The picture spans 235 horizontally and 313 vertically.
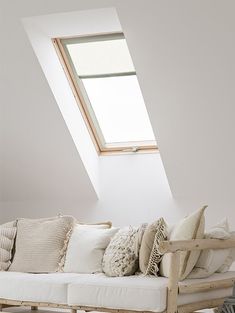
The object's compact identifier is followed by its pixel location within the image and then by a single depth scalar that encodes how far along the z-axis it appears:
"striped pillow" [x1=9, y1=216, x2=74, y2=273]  5.47
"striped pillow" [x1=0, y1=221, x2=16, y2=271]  5.58
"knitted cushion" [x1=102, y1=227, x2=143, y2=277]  4.86
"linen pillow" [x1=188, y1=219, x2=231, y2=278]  4.66
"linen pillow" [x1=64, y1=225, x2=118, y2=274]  5.26
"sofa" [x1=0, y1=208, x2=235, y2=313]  4.34
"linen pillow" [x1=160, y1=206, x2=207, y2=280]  4.55
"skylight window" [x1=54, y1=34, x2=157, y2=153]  6.24
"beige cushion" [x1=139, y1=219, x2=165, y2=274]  4.79
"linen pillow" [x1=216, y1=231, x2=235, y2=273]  4.96
